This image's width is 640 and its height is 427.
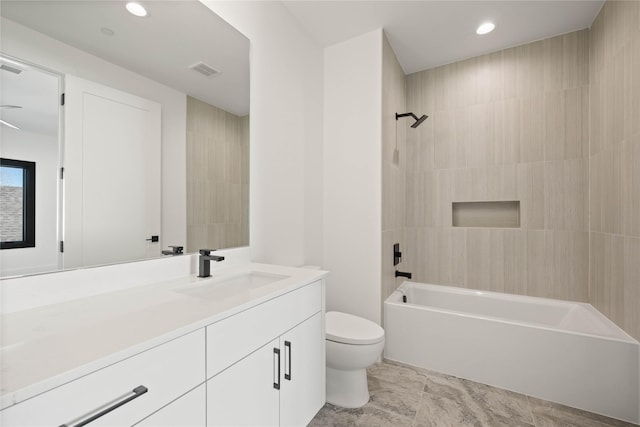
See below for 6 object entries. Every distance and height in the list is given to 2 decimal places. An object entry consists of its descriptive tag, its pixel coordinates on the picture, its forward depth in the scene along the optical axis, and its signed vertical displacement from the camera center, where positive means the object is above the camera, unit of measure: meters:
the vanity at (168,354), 0.56 -0.35
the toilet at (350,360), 1.65 -0.86
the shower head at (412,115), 2.55 +0.89
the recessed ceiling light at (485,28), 2.20 +1.48
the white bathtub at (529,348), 1.64 -0.88
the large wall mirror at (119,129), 0.88 +0.33
